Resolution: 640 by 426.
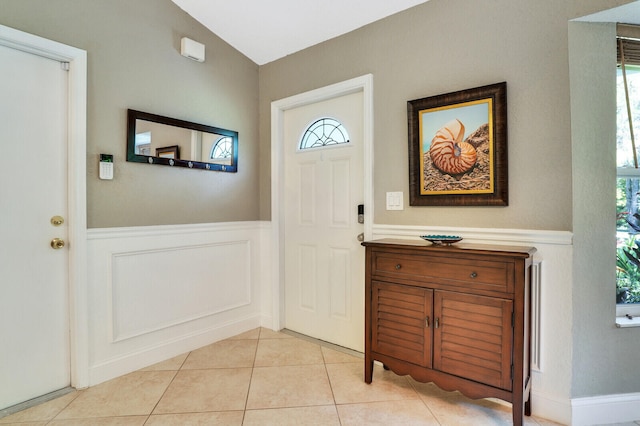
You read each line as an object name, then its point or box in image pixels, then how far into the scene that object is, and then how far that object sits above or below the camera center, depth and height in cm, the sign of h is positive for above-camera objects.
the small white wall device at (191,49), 252 +126
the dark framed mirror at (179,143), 230 +54
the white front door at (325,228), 258 -13
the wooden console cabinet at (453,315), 161 -55
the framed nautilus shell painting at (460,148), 190 +39
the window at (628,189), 188 +13
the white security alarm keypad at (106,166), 214 +31
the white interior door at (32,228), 185 -8
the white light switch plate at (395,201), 229 +8
